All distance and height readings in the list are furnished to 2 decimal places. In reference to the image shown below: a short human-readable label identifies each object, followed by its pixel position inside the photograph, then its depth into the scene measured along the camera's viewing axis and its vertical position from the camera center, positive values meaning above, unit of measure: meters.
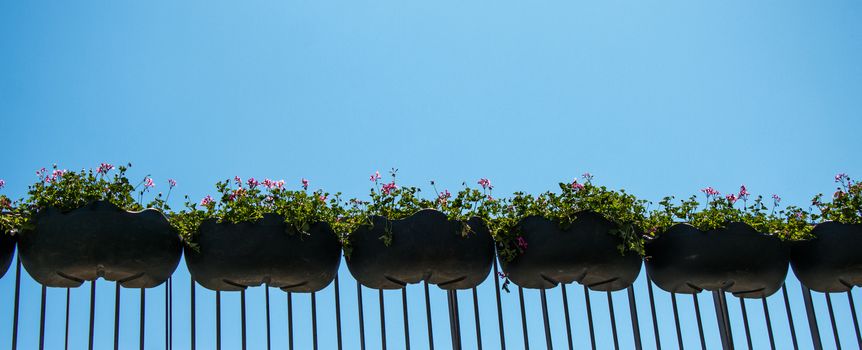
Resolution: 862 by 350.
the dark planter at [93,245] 2.92 +0.70
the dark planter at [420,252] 3.18 +0.64
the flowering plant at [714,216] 3.44 +0.74
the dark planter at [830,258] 3.62 +0.57
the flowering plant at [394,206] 3.25 +0.82
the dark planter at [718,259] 3.39 +0.57
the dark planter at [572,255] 3.25 +0.60
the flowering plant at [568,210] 3.30 +0.77
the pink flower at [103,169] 3.04 +0.97
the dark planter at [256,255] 3.05 +0.66
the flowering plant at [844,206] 3.68 +0.78
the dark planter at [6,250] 2.97 +0.72
